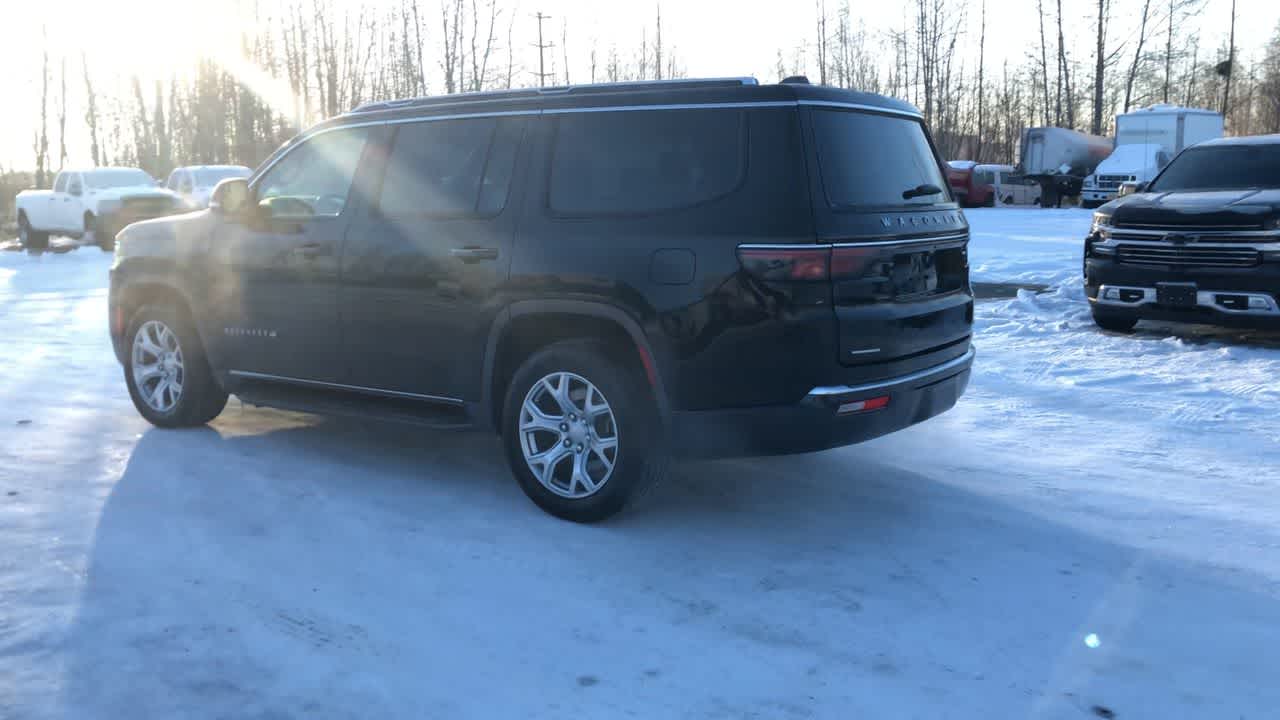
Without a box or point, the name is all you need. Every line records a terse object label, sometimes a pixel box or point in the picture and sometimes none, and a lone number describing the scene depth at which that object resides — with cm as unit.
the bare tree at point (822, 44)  6444
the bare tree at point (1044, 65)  6081
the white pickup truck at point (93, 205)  2347
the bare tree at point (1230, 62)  6096
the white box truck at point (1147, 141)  3259
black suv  446
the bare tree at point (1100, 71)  5584
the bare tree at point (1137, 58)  5838
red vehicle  4025
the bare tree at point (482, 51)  5047
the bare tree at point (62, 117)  5759
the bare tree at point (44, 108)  5375
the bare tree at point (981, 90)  6334
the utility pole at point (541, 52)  5988
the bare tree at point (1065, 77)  5894
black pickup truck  884
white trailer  4053
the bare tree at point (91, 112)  5562
